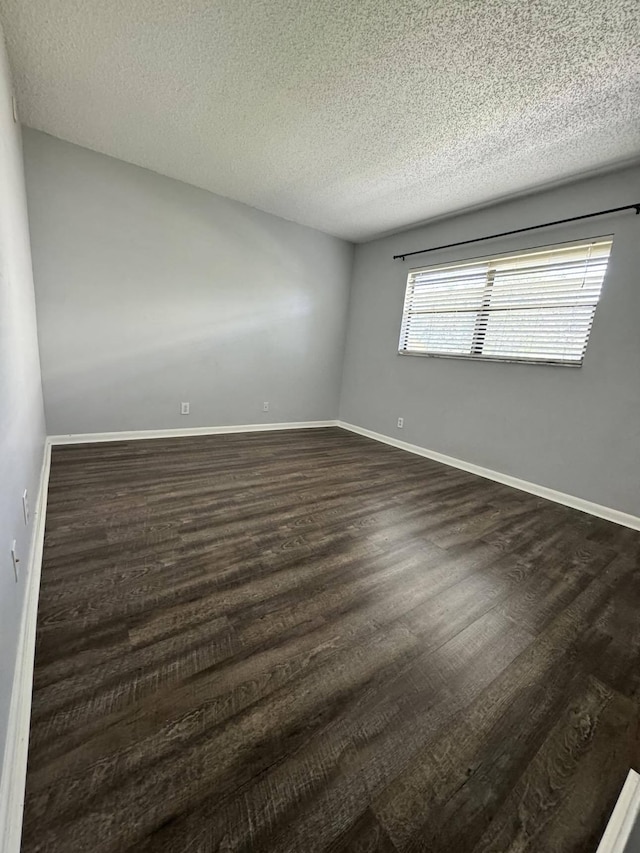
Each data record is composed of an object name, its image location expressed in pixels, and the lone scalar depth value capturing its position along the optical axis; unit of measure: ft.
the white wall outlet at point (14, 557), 3.58
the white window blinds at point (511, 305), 9.15
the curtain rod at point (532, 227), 8.11
